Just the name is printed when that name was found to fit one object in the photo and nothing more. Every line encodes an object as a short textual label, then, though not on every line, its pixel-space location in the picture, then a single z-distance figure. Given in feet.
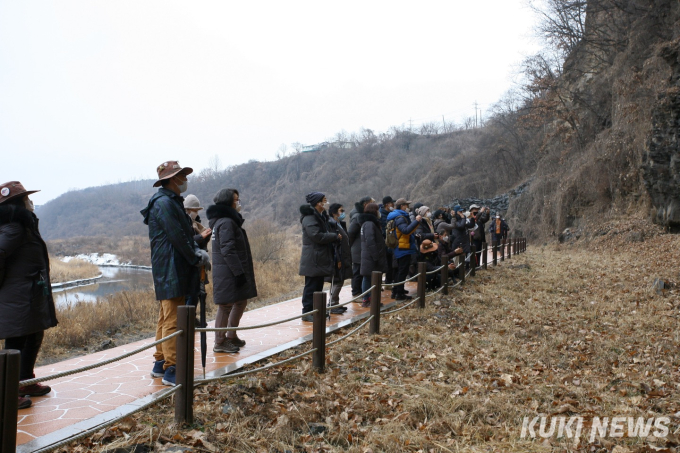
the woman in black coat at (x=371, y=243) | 27.99
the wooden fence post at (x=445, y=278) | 31.96
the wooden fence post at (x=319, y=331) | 18.08
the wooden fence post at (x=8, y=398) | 8.56
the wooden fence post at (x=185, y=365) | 12.69
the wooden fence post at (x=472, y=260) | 41.34
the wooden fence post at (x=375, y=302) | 22.86
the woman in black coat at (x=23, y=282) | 13.65
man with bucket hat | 14.71
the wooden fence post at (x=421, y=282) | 28.09
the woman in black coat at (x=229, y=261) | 18.78
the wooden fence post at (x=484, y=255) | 46.14
